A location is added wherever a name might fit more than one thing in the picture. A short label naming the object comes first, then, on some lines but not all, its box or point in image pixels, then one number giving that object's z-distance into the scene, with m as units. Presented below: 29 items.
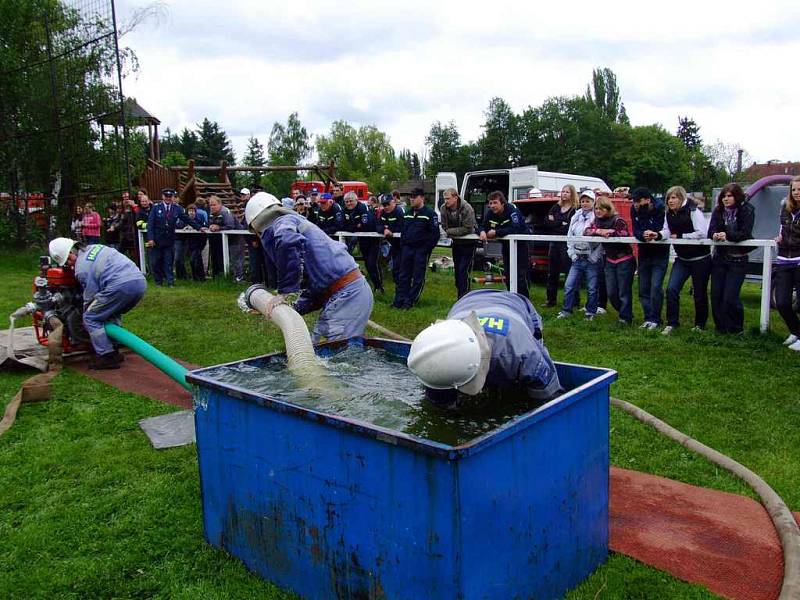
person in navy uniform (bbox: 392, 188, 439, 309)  10.68
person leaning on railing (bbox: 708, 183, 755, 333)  7.63
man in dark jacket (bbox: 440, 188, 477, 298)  10.43
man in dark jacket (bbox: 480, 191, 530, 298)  9.95
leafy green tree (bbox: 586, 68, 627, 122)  96.38
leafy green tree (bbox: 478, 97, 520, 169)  77.69
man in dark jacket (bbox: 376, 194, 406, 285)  11.55
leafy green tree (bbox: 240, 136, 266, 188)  87.54
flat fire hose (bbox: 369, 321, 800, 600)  3.18
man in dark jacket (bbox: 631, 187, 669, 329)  8.52
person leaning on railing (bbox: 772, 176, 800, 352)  7.14
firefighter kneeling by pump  7.56
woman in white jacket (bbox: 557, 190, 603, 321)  9.33
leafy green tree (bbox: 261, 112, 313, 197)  95.88
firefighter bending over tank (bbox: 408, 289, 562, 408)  2.80
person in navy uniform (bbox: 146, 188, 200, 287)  13.95
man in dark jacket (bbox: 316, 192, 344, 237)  12.42
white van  18.91
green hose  6.18
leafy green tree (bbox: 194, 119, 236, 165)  78.00
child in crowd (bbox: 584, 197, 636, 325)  8.88
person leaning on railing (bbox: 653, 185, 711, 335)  8.15
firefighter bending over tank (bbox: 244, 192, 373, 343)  5.48
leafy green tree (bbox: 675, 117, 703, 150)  85.50
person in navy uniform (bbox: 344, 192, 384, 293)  12.16
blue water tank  2.55
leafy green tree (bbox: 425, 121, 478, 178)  78.25
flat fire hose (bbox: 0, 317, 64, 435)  5.94
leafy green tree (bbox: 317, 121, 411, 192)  93.25
